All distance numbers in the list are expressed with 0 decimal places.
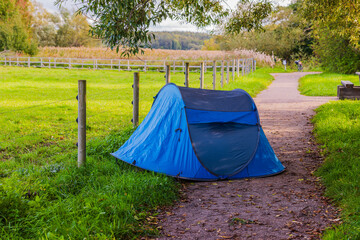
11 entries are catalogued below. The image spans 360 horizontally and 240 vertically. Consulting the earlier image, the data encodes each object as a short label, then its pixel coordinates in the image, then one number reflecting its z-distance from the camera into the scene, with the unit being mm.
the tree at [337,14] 7891
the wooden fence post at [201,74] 11016
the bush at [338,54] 25953
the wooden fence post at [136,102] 7613
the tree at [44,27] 65812
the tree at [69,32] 67375
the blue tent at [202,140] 5637
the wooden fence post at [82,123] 5305
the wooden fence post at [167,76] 8539
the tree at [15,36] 41281
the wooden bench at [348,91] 13118
